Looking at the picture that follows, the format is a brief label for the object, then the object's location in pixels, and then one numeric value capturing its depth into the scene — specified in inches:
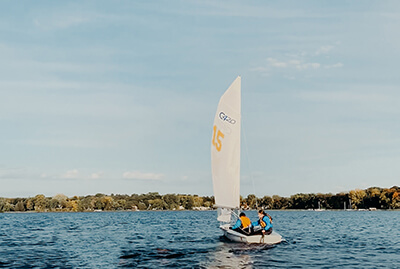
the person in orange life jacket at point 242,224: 1321.4
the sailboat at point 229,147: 1481.3
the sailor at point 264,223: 1293.1
